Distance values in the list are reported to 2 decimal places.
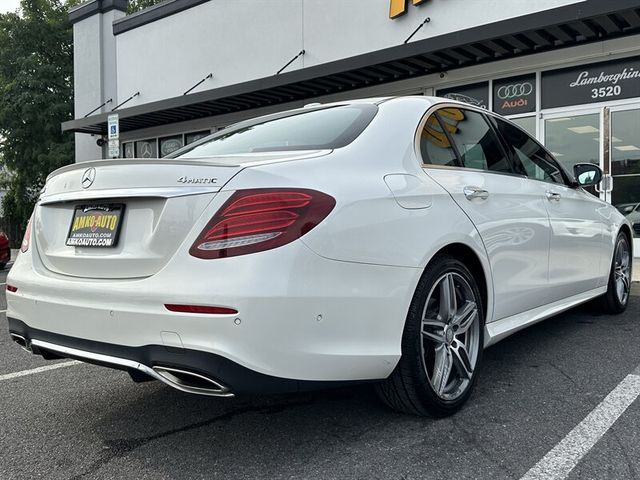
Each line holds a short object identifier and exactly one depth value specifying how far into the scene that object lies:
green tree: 20.88
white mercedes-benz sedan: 2.06
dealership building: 9.09
